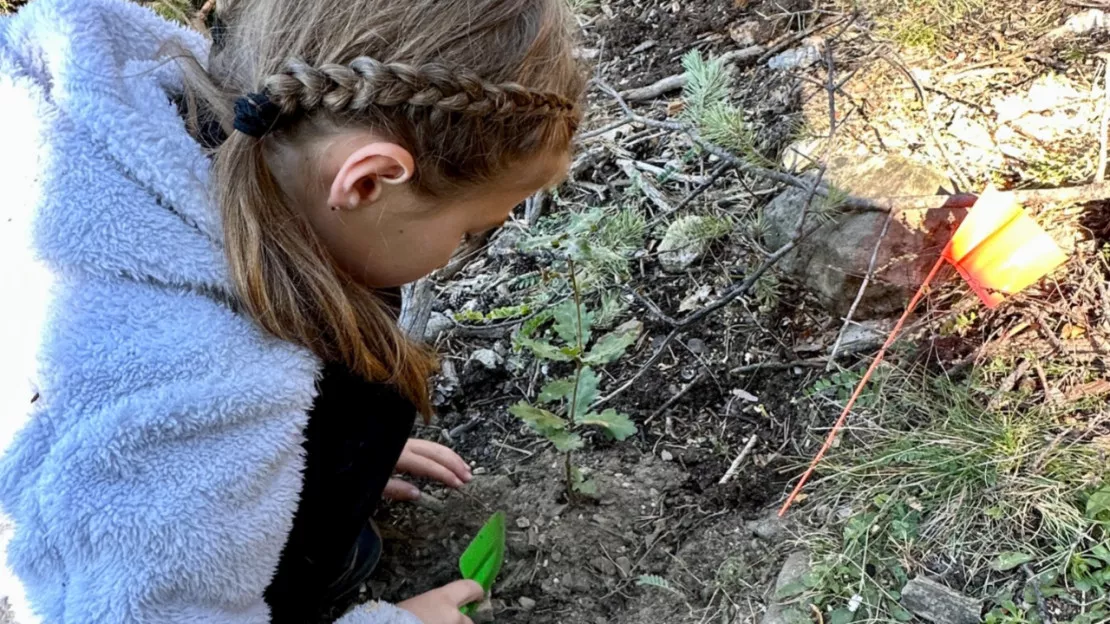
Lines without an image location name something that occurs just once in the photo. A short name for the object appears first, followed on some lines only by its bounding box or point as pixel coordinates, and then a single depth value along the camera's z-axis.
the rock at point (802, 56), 2.17
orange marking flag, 1.42
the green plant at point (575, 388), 1.46
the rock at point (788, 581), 1.34
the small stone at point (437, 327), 2.12
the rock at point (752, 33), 2.40
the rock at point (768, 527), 1.50
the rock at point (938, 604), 1.25
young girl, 1.01
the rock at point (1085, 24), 1.92
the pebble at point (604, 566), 1.54
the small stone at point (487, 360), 2.00
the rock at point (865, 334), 1.75
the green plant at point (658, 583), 1.42
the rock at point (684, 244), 1.87
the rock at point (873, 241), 1.73
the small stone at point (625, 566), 1.53
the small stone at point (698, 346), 1.89
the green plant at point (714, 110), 1.64
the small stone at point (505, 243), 2.31
